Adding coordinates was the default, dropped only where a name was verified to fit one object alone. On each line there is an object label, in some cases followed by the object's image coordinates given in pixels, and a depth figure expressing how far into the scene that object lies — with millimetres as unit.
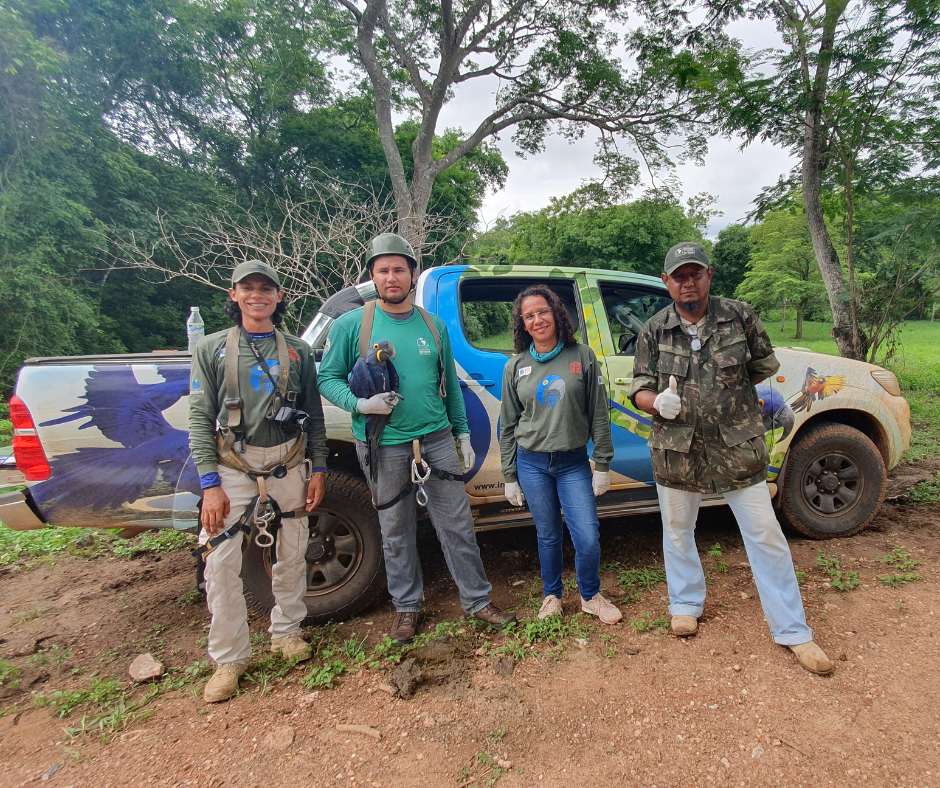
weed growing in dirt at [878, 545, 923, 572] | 3164
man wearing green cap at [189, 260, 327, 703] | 2324
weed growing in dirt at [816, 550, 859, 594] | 2934
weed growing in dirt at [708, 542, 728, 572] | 3289
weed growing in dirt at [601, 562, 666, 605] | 3039
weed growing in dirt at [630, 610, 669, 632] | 2668
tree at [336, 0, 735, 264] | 11836
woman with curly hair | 2578
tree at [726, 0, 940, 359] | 6148
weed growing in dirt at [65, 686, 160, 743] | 2170
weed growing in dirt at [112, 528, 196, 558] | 4133
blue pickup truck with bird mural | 2447
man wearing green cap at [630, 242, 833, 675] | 2379
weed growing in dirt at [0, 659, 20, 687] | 2539
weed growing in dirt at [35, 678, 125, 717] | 2336
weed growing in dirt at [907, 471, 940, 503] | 4242
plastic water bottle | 3285
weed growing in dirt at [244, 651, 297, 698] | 2422
